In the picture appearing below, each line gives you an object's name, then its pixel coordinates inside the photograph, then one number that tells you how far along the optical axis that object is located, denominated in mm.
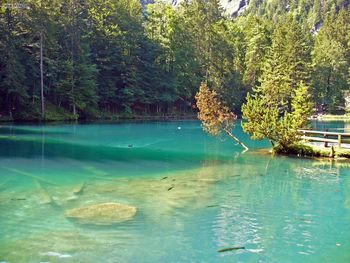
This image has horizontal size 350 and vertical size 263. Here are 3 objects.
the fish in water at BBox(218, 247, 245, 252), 10305
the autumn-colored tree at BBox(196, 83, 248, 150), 30047
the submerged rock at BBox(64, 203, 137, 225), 12359
